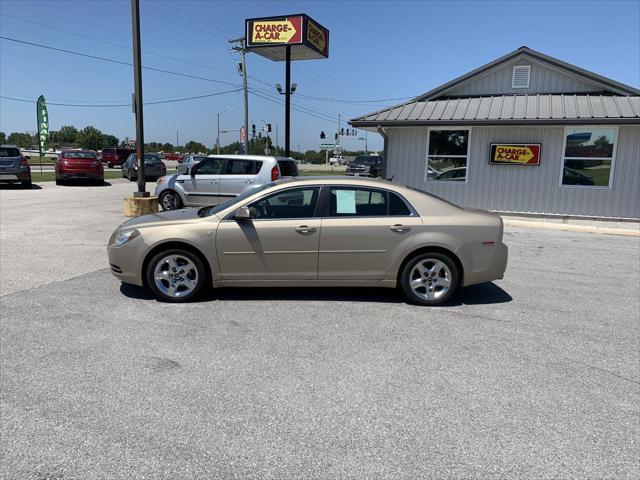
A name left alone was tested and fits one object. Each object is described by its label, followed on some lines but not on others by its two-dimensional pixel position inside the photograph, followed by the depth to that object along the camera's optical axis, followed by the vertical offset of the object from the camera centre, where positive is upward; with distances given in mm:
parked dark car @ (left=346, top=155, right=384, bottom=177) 31359 +19
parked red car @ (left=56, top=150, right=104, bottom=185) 21266 -350
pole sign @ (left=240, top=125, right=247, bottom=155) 37156 +1902
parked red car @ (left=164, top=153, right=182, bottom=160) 82619 +885
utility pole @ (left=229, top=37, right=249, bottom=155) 38375 +6773
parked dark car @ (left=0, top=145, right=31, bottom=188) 18500 -379
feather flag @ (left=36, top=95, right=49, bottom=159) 38031 +2960
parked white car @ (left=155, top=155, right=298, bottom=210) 12500 -394
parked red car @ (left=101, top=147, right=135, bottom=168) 45938 +448
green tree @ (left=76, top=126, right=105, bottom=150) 100812 +4152
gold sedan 5477 -886
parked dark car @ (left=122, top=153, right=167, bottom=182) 26484 -295
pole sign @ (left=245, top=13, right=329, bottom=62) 18203 +4933
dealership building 12453 +868
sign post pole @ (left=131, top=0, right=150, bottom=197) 11695 +1723
